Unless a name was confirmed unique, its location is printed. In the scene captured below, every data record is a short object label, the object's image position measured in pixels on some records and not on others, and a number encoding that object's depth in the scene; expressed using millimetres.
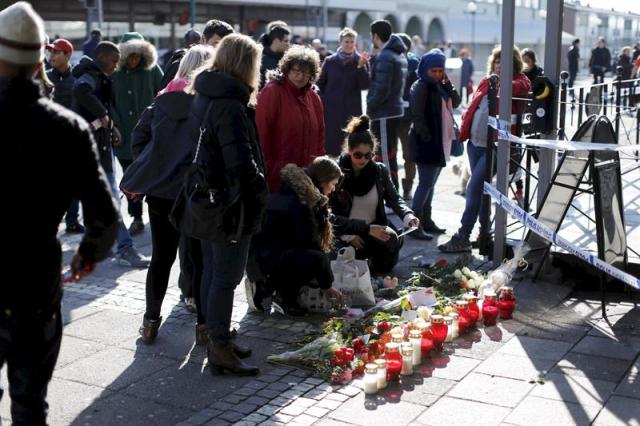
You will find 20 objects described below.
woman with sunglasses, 6910
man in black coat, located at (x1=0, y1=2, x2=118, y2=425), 3100
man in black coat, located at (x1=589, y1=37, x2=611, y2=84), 31703
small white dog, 10797
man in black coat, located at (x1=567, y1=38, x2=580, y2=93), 31927
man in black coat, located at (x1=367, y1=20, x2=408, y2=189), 9898
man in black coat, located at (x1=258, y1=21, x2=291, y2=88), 8703
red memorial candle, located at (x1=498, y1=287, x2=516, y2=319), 5898
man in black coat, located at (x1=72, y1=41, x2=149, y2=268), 7668
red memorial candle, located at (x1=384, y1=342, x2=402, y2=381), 4770
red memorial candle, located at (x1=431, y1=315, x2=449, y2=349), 5254
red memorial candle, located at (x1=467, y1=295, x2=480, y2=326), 5673
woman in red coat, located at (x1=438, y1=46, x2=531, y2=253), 7910
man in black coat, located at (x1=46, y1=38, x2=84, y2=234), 8273
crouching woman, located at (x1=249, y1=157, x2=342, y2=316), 5918
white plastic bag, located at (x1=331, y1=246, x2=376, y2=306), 6223
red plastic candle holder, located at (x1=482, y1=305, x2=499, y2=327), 5730
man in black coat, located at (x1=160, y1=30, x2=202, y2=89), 6905
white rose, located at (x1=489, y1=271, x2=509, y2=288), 6281
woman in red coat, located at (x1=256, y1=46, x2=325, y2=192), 6512
